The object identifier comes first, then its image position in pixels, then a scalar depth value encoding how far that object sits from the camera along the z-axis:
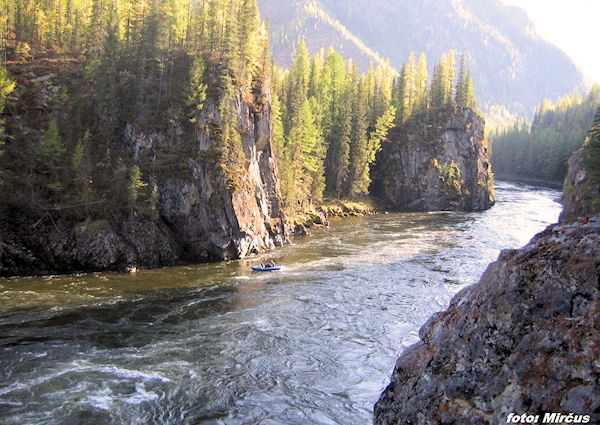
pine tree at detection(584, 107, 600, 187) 54.58
